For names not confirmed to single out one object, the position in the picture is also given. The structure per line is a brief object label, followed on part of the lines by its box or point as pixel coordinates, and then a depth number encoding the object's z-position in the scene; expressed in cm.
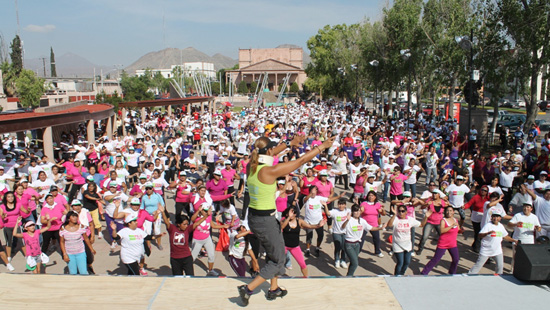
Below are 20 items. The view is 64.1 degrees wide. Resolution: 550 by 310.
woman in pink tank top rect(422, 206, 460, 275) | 729
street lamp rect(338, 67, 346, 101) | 4806
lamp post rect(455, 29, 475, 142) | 1725
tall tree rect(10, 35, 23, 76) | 8036
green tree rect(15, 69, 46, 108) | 5531
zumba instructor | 416
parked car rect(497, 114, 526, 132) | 2864
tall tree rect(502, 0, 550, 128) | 1998
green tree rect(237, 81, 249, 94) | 10831
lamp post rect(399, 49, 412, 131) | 2451
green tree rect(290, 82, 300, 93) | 10470
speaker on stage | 439
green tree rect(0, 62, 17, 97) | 5959
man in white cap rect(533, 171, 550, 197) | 949
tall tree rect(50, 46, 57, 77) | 12412
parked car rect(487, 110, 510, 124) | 3194
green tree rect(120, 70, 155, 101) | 6280
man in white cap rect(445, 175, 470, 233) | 985
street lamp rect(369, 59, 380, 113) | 2989
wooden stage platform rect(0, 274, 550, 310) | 419
